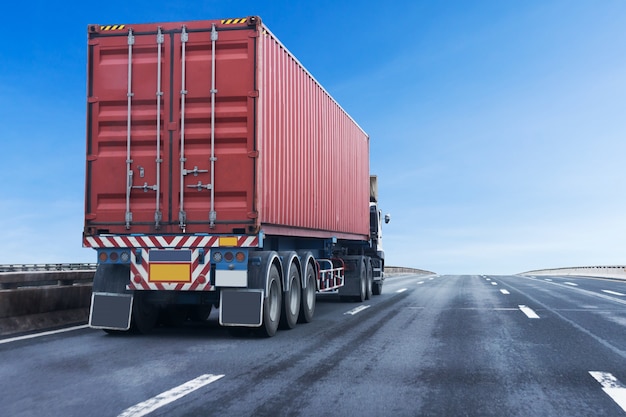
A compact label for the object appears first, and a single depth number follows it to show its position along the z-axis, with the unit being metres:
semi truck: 8.90
